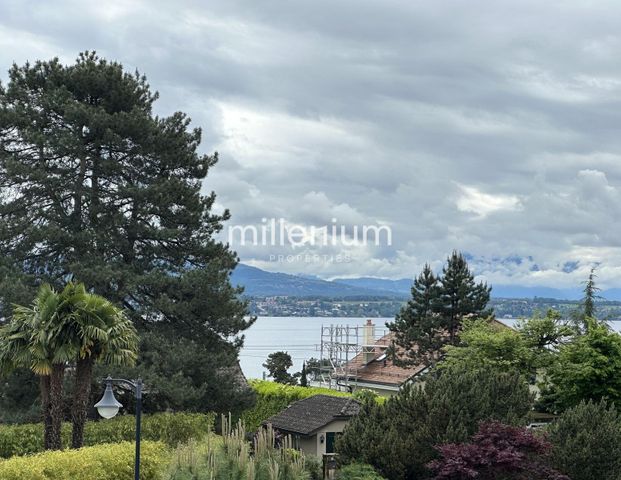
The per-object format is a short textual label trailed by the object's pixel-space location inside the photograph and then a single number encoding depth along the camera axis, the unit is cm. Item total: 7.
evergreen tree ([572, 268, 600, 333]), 5188
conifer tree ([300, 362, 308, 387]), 6298
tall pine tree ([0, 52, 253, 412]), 3344
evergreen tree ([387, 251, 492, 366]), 5106
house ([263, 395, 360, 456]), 3511
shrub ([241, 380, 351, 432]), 4450
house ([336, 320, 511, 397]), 5391
